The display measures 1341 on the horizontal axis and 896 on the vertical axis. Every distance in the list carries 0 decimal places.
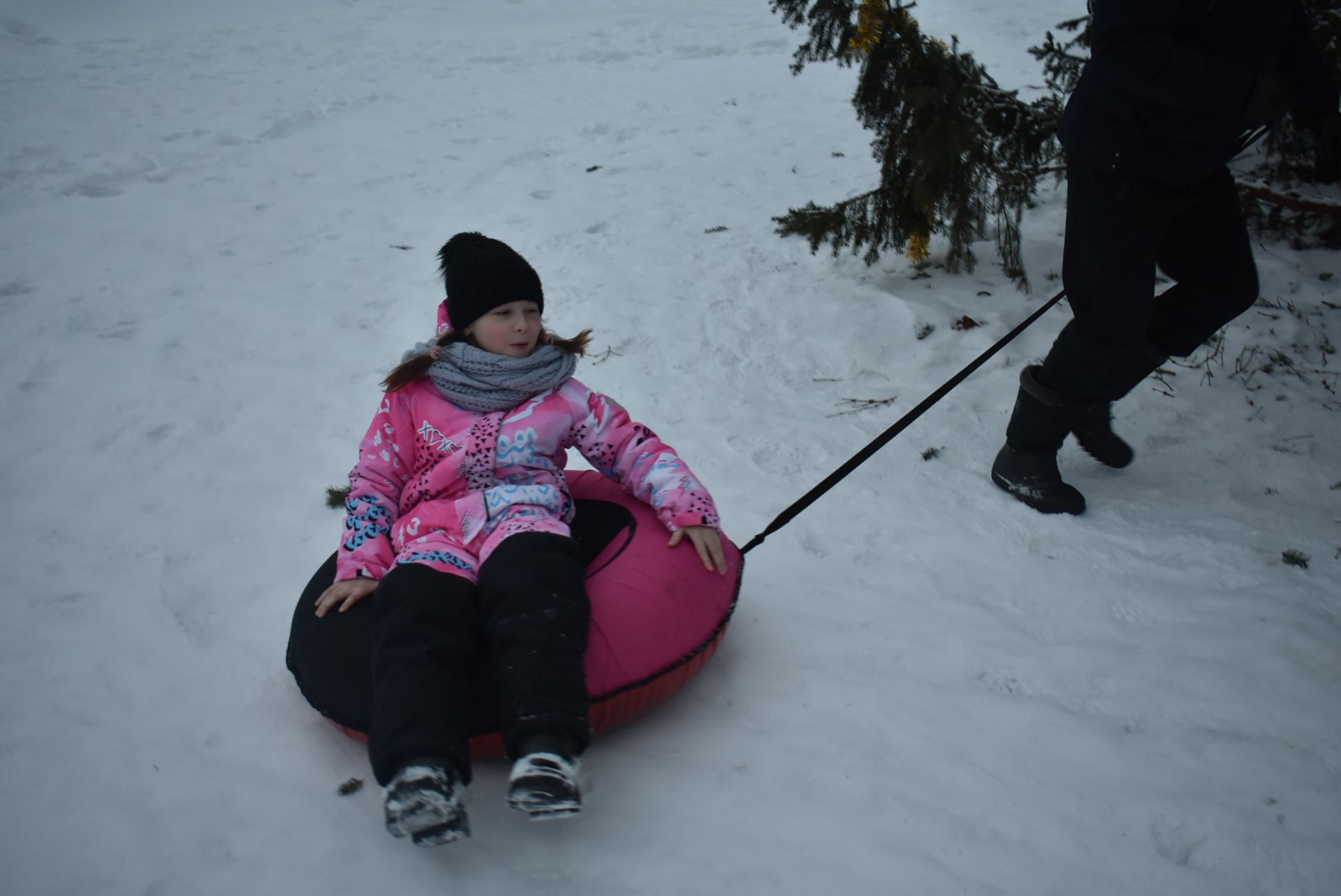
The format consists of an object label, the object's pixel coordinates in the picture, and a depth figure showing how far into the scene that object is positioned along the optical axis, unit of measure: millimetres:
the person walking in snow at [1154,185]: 2373
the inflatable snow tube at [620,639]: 2057
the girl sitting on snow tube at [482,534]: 1788
